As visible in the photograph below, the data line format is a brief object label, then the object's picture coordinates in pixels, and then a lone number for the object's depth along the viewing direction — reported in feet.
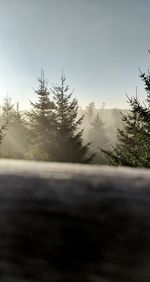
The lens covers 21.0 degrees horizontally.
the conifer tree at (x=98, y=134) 228.84
